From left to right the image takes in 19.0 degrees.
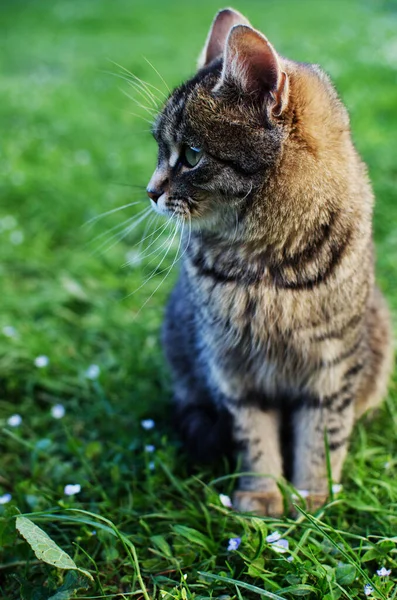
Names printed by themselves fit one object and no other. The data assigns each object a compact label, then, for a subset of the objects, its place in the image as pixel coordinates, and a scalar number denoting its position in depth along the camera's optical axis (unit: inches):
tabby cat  28.3
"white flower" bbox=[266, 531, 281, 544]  28.6
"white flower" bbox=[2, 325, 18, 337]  38.5
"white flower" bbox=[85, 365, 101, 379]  36.3
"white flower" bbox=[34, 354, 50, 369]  36.8
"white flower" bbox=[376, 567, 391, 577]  27.8
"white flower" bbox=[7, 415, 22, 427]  34.0
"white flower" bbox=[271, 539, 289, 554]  28.2
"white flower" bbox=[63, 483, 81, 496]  30.4
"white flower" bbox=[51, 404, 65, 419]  34.5
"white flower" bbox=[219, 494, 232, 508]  30.1
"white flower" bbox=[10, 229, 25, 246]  47.2
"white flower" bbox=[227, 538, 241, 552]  28.8
